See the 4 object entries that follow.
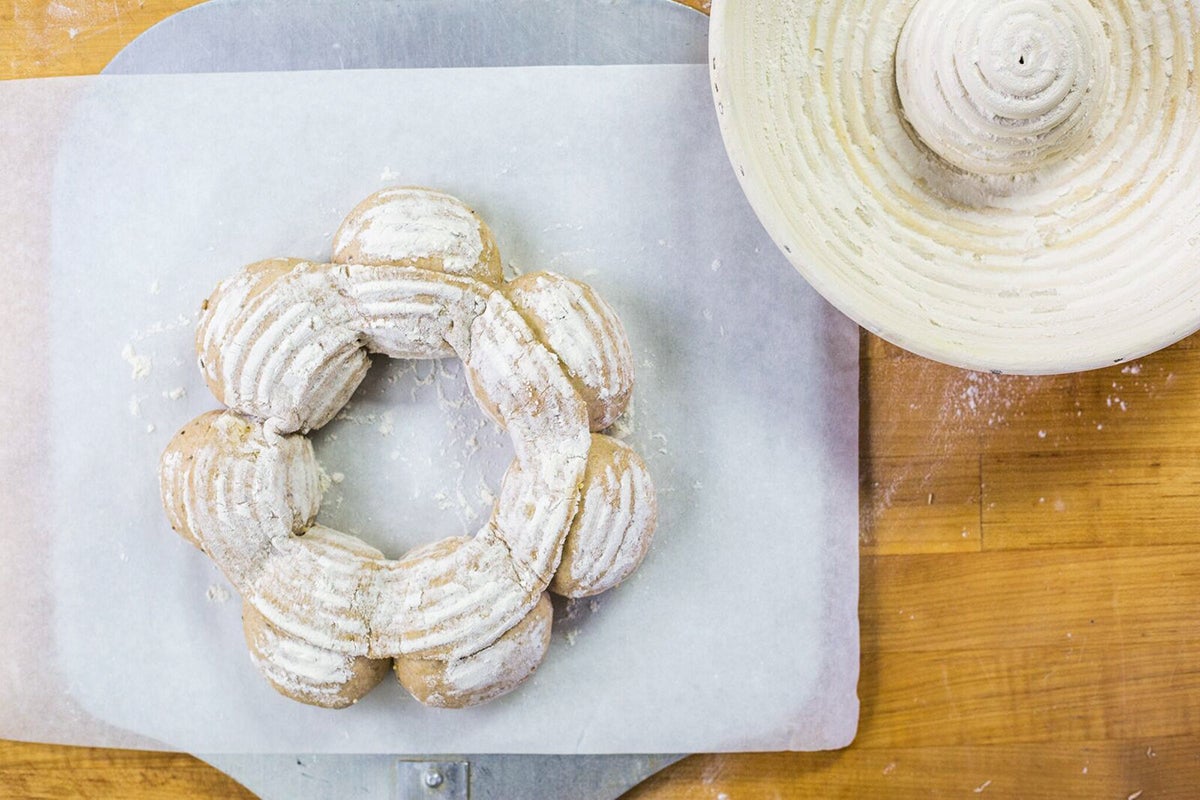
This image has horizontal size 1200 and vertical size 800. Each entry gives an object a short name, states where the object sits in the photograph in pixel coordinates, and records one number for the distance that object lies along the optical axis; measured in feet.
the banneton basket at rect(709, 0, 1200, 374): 3.05
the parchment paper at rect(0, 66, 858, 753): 3.59
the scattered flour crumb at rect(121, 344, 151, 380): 3.59
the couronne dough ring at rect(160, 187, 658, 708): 3.26
